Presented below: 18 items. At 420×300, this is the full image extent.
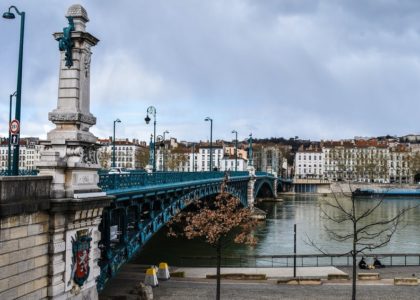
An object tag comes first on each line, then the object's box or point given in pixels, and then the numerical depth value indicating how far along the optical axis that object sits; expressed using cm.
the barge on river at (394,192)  13788
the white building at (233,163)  17638
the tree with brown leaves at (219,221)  2506
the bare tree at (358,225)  2304
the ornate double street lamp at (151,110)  4065
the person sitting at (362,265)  3328
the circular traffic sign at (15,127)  1802
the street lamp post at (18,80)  1716
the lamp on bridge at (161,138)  5321
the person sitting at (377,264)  3373
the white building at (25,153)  17565
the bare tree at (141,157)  17362
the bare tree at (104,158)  14700
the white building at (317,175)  19638
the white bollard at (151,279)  2716
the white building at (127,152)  19438
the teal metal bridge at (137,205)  2345
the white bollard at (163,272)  2907
